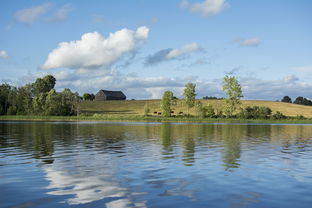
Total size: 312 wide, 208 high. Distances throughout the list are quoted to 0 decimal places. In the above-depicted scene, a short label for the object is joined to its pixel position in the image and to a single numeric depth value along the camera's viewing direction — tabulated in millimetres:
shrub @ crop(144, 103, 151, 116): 134312
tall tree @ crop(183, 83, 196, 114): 131125
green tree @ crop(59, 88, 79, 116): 135000
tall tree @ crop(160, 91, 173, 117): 127188
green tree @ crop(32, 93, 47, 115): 132250
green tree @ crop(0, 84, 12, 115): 141462
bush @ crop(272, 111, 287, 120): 116250
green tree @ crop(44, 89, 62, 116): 129875
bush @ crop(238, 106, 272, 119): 115750
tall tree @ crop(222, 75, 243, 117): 121250
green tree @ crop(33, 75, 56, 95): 148000
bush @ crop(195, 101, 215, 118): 119750
